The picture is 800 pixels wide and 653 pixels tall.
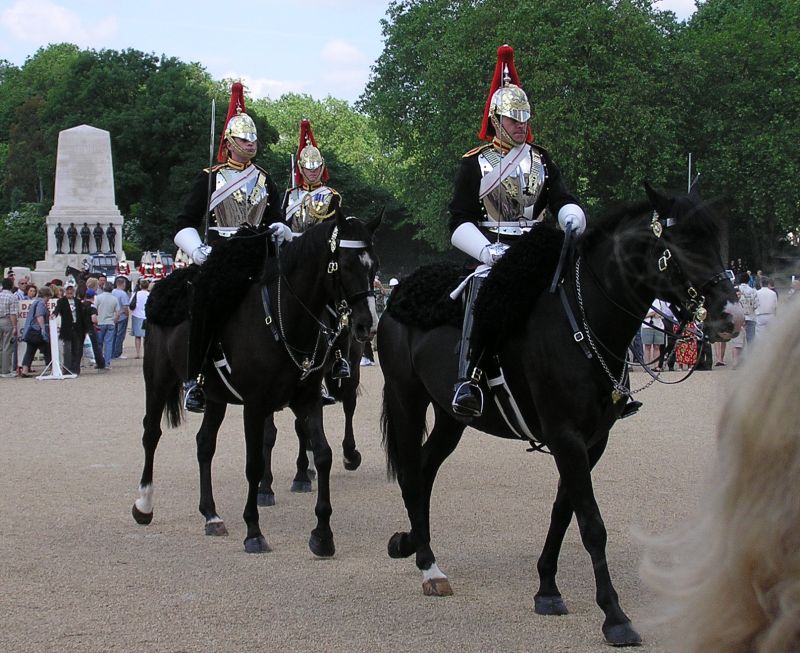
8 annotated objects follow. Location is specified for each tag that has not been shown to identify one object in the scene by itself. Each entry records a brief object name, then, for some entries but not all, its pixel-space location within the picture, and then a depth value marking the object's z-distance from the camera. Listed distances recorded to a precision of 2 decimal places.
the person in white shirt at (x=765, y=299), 19.69
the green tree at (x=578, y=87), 40.19
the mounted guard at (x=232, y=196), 9.40
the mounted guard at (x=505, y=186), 7.21
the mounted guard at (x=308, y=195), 12.37
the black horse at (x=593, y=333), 5.66
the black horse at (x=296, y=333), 7.76
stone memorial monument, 48.56
